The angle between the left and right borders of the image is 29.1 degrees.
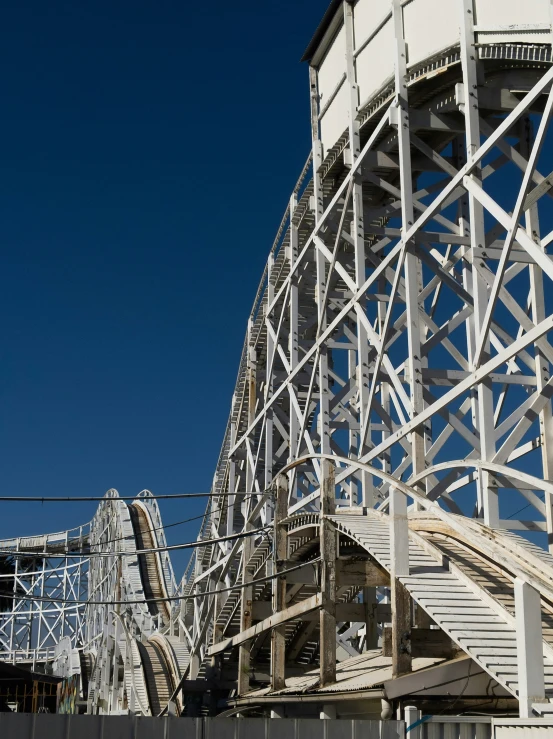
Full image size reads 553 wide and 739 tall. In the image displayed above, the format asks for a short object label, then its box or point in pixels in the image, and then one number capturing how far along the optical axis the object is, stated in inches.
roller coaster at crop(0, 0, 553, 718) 369.4
